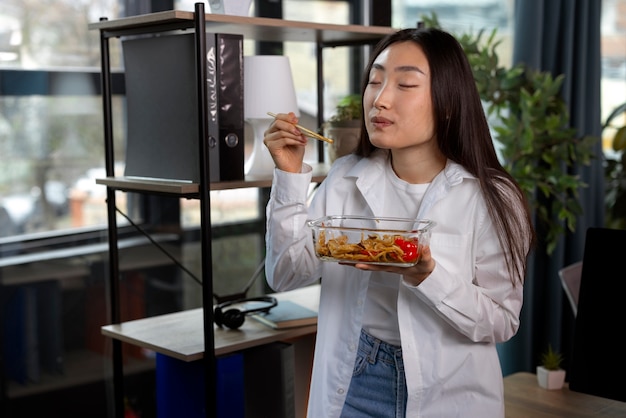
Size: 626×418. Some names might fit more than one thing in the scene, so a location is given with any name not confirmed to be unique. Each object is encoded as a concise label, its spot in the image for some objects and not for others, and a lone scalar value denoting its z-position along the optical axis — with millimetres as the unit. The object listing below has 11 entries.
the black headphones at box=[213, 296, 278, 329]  2184
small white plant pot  2096
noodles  1438
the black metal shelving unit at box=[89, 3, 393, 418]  1885
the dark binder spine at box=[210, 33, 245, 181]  1963
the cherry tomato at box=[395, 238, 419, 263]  1436
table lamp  2160
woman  1608
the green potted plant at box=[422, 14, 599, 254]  3166
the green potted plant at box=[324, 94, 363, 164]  2285
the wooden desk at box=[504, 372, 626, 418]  1916
